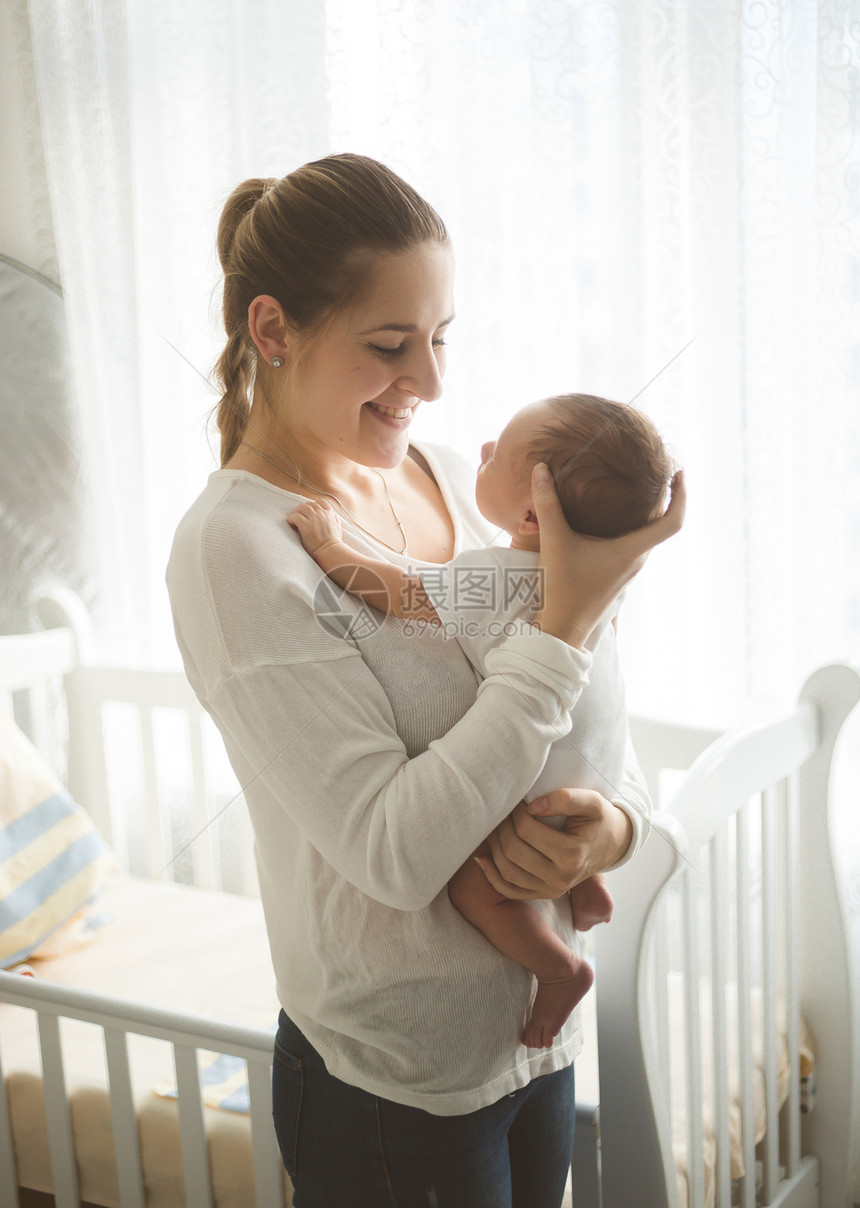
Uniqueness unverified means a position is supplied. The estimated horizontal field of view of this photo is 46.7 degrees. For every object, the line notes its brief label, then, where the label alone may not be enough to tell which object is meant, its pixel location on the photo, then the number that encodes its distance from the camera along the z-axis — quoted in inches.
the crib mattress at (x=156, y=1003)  45.8
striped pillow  59.4
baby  28.3
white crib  36.0
